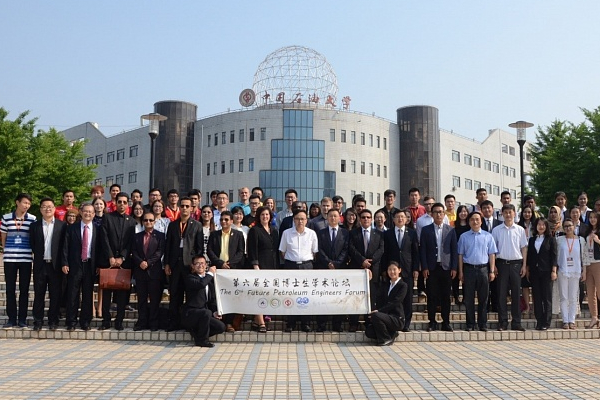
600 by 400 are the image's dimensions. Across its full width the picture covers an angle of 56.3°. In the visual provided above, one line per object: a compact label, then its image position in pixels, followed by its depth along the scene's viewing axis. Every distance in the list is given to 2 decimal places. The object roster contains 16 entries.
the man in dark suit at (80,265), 8.98
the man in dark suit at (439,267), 9.25
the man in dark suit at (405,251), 9.21
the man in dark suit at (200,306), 8.31
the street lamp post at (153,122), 20.42
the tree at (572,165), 26.27
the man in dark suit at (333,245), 9.34
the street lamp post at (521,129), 18.84
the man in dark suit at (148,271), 9.05
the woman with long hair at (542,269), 9.40
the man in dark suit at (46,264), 9.05
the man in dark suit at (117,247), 9.11
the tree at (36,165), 25.11
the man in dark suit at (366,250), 9.20
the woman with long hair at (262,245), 9.23
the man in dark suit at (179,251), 8.96
